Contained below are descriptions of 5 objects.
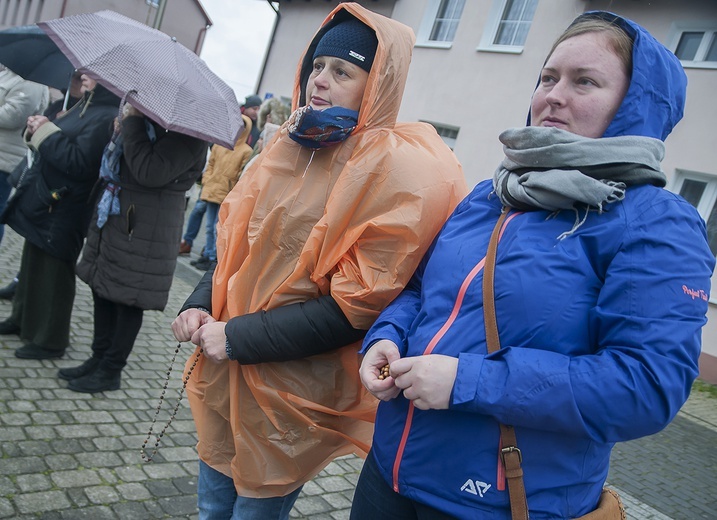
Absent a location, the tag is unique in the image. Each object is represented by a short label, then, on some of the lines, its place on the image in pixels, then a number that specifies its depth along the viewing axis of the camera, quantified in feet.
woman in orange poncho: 6.01
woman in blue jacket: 4.17
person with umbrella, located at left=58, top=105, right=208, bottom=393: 11.48
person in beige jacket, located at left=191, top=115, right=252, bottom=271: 27.43
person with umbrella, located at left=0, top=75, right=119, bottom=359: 12.53
